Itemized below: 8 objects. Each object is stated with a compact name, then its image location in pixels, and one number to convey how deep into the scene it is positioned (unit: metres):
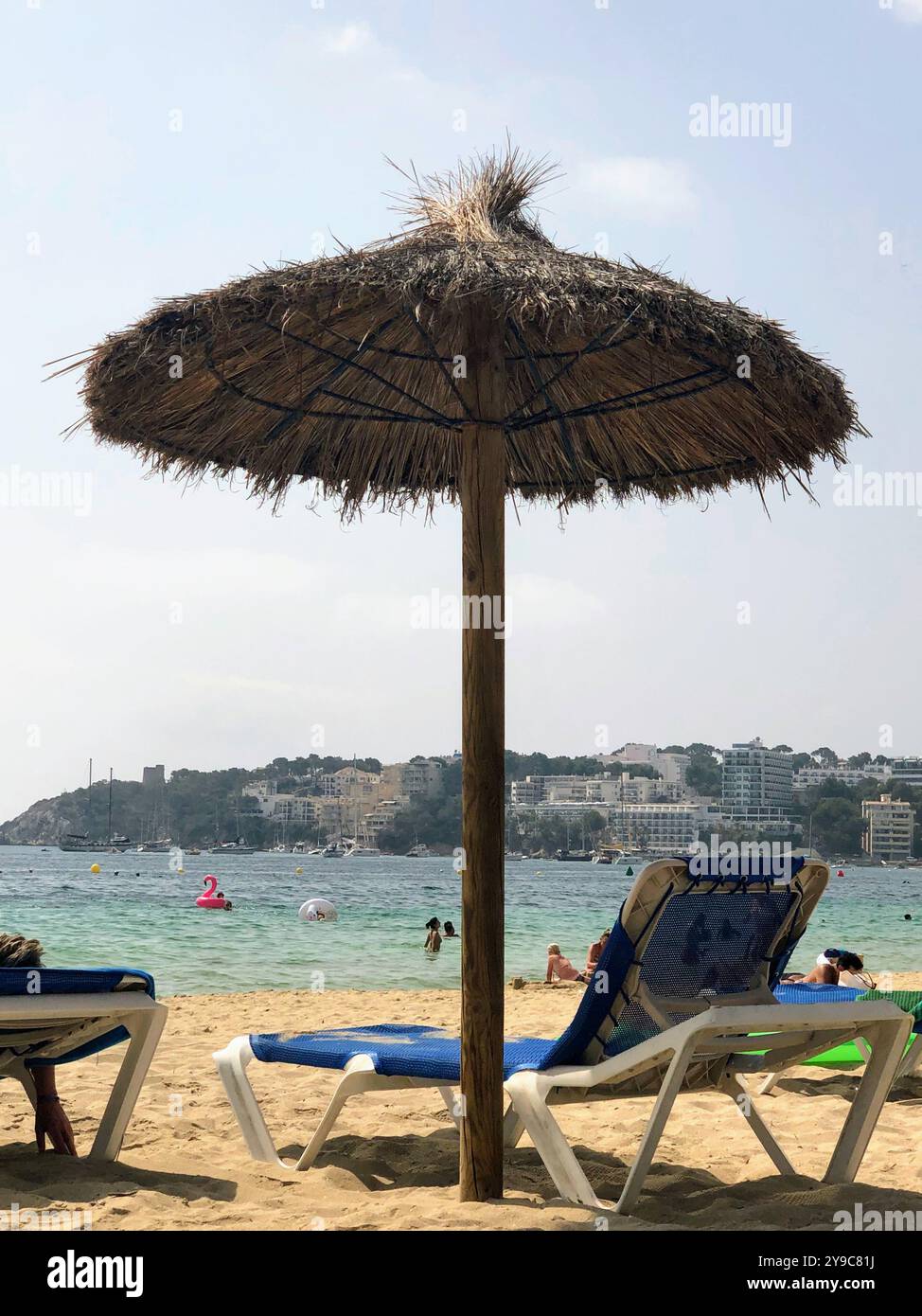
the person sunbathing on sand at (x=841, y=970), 8.80
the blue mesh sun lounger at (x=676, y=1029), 3.56
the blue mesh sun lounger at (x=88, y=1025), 3.95
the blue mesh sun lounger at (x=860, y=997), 5.85
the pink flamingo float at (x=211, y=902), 41.53
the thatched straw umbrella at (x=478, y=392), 3.66
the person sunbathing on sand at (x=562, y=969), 15.45
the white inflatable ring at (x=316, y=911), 36.34
